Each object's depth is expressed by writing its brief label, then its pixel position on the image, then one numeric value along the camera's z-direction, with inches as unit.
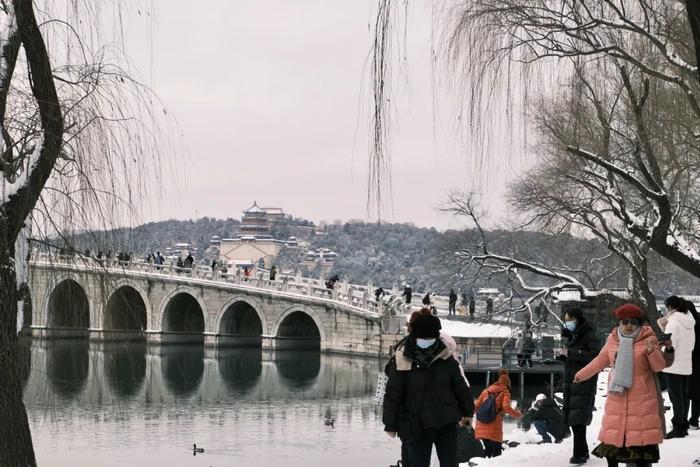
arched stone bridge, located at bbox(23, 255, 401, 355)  1809.8
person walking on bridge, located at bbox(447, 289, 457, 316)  1636.3
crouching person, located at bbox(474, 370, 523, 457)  383.9
